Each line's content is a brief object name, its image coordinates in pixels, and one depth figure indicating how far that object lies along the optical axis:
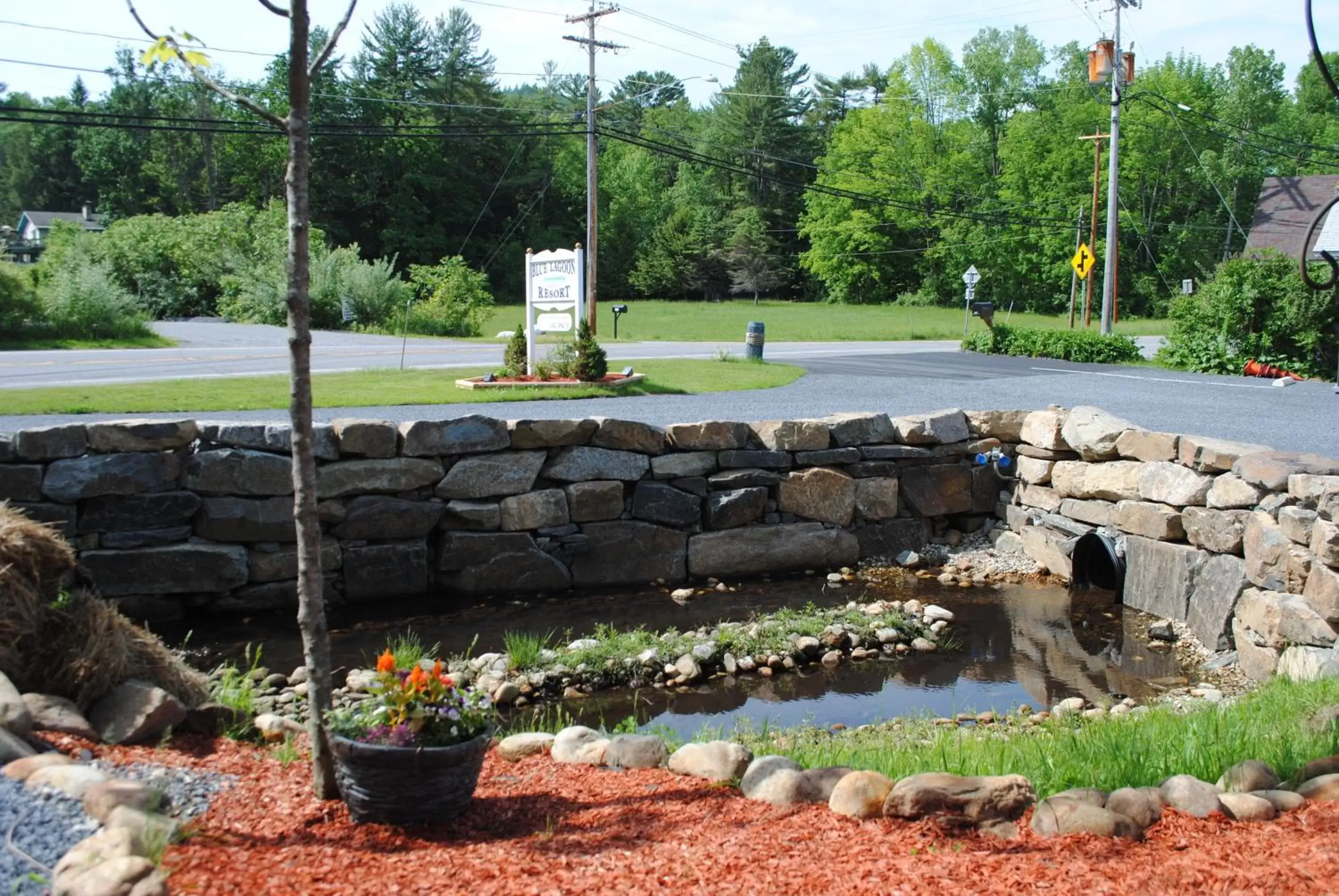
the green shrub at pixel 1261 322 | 20.25
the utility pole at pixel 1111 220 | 27.92
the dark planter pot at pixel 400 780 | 3.64
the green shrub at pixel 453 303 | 33.38
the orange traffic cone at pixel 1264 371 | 19.97
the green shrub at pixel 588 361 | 16.81
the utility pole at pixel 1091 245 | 35.50
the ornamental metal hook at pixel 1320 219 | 4.60
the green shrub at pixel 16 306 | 26.20
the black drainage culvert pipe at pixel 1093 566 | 9.69
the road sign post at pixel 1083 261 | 34.22
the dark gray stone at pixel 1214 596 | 7.99
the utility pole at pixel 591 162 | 27.42
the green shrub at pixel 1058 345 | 24.17
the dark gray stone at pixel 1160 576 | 8.57
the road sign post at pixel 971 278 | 35.03
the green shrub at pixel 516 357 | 17.27
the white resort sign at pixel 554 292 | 17.27
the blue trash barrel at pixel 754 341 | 22.44
